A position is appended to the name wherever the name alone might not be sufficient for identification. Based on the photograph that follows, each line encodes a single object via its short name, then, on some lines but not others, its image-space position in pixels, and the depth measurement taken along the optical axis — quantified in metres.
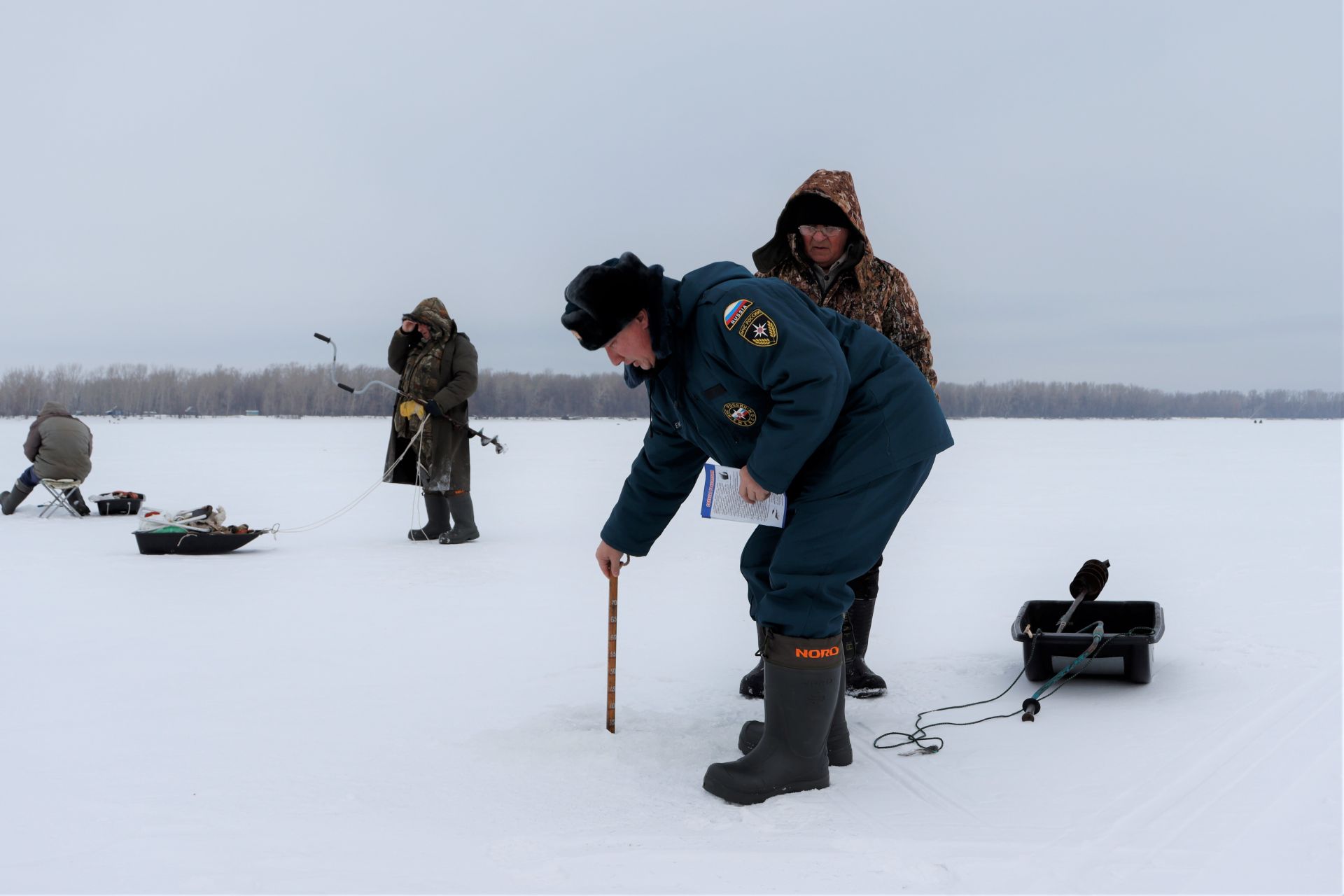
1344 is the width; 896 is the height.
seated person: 8.72
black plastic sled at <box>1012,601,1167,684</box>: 3.39
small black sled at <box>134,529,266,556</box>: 6.56
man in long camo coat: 7.21
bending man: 2.38
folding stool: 8.77
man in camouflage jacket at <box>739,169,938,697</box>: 3.32
